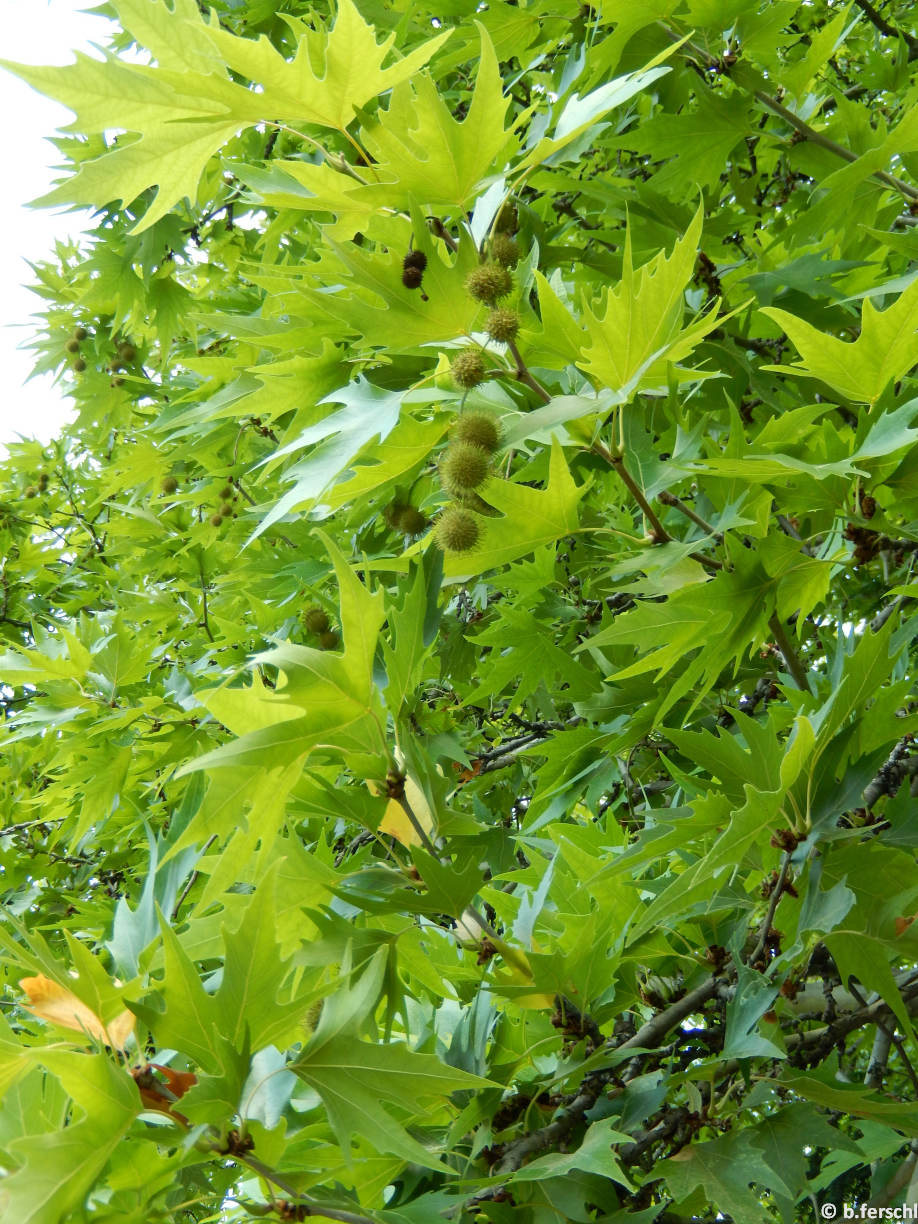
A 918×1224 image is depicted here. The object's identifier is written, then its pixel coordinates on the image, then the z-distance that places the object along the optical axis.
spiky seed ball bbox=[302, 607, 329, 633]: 2.49
